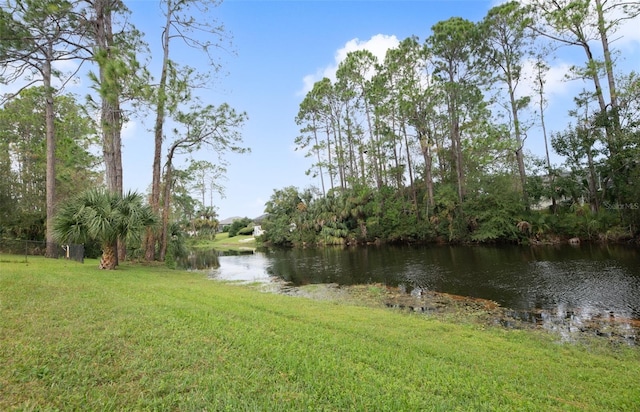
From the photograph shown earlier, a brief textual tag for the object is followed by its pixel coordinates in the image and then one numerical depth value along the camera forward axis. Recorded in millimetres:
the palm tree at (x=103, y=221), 12188
